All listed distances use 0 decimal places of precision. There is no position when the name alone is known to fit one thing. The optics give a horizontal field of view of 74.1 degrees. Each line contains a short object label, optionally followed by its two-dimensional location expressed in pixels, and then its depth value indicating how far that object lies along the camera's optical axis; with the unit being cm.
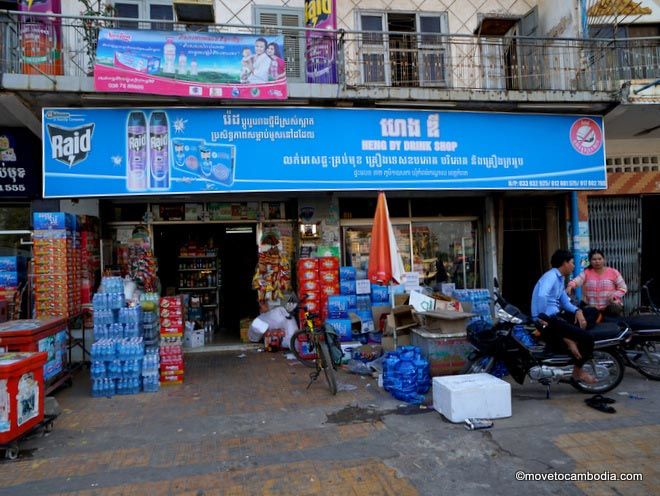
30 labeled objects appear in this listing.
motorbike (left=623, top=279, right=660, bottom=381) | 610
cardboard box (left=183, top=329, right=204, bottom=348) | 922
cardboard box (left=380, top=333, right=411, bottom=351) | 725
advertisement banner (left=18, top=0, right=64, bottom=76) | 735
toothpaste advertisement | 720
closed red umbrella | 681
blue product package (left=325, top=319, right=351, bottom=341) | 822
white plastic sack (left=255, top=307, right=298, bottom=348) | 883
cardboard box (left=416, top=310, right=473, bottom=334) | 641
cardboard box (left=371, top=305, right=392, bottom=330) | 830
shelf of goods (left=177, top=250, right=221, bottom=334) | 1093
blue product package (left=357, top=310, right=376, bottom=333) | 845
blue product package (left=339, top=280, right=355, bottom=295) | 899
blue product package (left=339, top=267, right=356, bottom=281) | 908
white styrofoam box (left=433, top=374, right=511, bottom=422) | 491
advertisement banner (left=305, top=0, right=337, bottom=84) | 820
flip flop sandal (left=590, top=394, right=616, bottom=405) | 537
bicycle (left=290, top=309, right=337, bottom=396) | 620
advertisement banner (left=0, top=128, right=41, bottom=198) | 839
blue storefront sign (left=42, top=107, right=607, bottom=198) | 735
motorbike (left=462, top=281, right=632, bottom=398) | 559
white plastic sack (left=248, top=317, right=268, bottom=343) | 897
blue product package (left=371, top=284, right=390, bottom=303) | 879
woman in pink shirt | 704
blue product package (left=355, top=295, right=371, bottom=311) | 887
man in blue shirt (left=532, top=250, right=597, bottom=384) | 552
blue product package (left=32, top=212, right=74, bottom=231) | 750
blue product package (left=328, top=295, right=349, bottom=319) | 852
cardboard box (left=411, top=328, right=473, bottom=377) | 642
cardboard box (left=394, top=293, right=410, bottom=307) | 816
